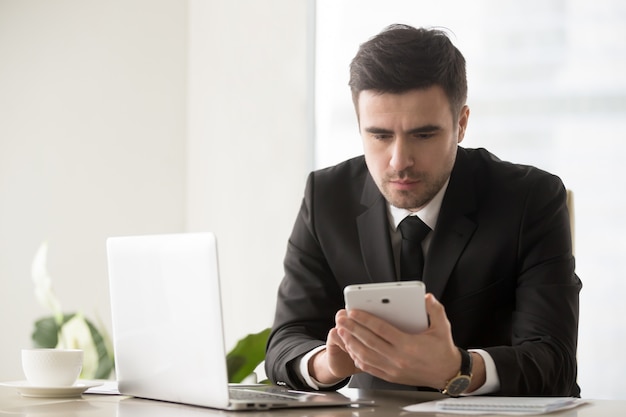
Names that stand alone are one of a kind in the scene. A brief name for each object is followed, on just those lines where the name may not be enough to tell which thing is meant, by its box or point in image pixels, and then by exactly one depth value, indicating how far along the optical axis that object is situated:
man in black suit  2.44
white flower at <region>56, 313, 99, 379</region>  3.52
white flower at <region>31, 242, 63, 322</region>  3.59
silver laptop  2.04
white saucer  2.24
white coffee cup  2.26
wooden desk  2.04
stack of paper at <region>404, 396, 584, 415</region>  2.02
